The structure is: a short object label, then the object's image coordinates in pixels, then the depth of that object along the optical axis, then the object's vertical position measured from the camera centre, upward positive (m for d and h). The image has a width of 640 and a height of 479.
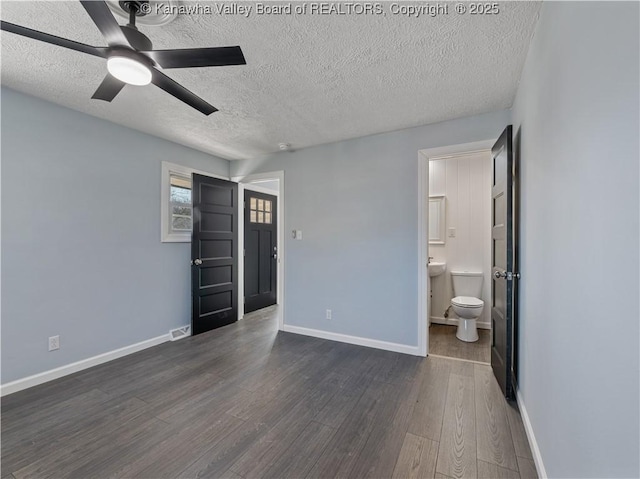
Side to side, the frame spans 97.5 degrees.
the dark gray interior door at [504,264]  2.09 -0.19
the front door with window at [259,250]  4.72 -0.21
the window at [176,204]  3.39 +0.42
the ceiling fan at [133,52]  1.22 +0.89
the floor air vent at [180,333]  3.46 -1.20
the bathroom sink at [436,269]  3.86 -0.40
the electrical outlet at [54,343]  2.48 -0.95
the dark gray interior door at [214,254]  3.64 -0.23
